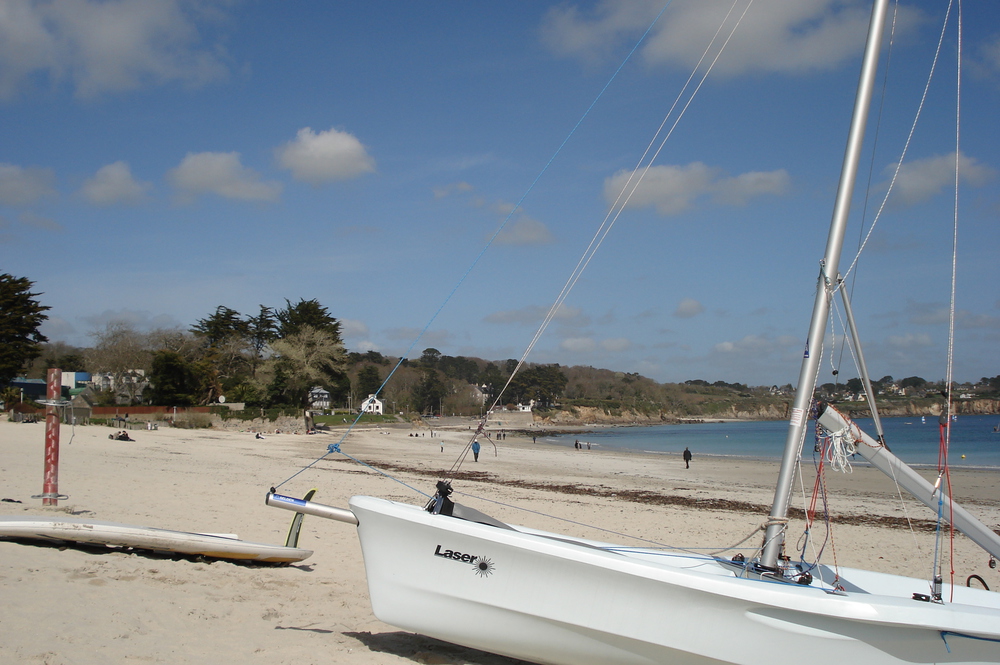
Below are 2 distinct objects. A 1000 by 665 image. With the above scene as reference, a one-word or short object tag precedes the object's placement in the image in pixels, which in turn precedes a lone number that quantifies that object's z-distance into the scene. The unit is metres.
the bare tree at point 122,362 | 46.12
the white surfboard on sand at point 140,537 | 6.06
